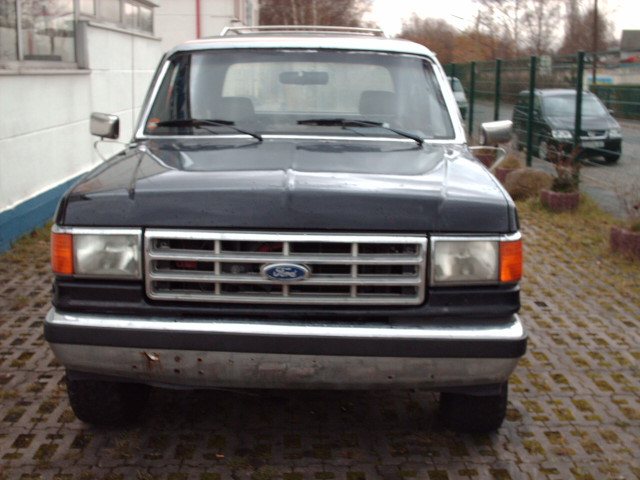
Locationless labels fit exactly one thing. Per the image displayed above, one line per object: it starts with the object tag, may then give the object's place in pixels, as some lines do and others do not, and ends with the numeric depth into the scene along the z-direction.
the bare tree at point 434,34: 42.09
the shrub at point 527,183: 11.23
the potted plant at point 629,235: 7.58
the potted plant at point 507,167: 12.39
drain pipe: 23.47
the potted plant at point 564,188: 10.06
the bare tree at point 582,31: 38.62
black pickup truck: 3.19
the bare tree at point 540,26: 36.94
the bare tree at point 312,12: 42.41
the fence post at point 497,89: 15.91
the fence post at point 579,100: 10.86
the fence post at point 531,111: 13.32
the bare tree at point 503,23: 36.38
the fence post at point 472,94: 18.41
